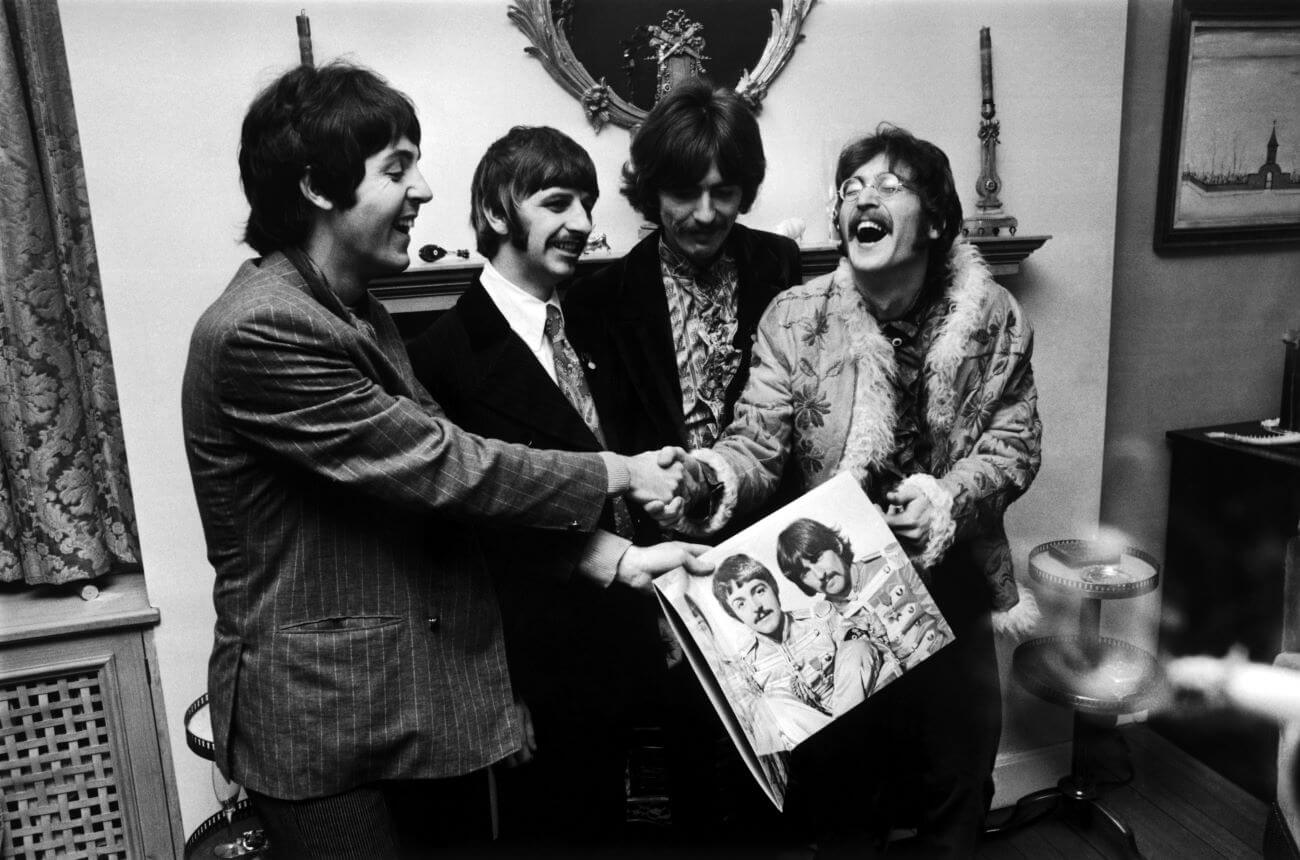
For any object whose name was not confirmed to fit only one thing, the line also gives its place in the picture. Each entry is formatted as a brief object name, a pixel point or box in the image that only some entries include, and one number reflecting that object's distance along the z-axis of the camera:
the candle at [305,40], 1.50
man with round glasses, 1.33
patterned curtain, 1.61
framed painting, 2.17
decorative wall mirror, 1.66
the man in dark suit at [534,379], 1.33
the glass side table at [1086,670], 1.88
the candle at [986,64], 1.87
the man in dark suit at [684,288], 1.46
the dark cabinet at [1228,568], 2.14
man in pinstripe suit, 1.00
